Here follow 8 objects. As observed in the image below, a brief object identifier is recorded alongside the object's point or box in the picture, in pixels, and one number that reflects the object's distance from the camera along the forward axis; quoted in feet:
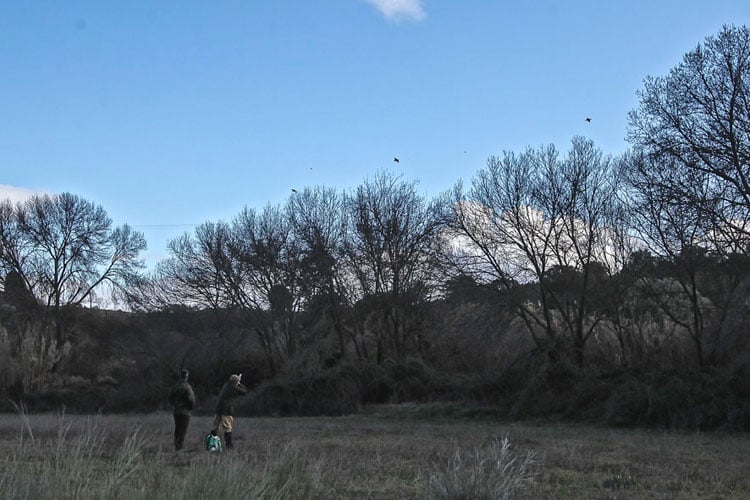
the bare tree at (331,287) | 130.72
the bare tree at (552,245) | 98.07
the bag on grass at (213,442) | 44.75
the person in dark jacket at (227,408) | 50.90
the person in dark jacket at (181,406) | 50.39
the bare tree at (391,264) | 128.57
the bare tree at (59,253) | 164.66
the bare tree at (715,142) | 76.23
